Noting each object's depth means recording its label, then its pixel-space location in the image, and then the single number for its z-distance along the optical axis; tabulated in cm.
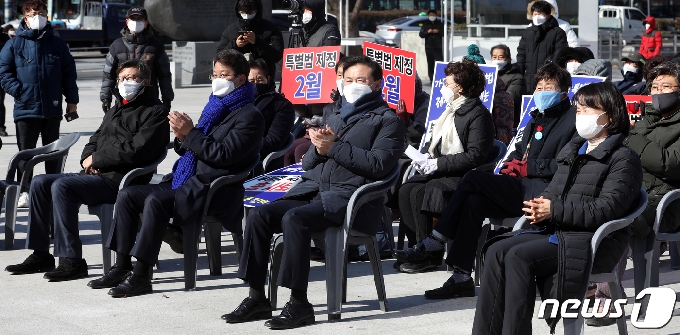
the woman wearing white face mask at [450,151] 705
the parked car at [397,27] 3741
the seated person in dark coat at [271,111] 828
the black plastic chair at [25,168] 805
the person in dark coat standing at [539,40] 1168
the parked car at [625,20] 3969
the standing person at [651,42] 2627
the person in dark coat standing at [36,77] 969
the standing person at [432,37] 2416
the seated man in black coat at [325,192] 594
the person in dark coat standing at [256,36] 1050
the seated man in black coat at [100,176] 708
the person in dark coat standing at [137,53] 1065
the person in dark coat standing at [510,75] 998
